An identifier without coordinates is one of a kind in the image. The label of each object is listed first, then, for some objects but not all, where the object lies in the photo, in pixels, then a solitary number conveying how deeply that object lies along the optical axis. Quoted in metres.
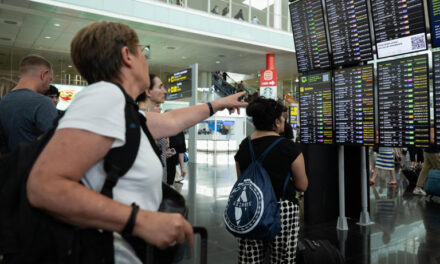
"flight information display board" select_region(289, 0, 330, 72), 4.19
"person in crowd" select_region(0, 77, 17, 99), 2.78
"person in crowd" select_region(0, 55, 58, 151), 2.43
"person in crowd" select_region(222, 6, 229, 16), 16.14
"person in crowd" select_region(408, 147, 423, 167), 10.68
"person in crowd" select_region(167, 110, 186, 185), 5.21
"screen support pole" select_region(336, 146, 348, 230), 4.39
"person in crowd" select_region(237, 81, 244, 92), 22.36
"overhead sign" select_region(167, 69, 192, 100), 12.12
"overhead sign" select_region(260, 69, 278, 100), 16.78
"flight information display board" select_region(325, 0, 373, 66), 3.73
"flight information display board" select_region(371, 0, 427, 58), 3.17
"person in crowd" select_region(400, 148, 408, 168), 12.30
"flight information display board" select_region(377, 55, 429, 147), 3.20
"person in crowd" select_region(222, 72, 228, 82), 22.51
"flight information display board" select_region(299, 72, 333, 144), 4.20
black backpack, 0.83
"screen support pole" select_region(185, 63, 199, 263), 5.54
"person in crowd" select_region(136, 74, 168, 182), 3.02
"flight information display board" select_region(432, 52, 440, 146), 3.05
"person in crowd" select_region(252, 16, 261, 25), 16.48
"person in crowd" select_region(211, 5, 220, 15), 15.57
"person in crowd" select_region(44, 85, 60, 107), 4.00
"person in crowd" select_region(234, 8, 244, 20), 16.45
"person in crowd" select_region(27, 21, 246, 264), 0.80
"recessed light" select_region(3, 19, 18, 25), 12.49
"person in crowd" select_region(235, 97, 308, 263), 2.25
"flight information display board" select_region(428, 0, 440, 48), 2.98
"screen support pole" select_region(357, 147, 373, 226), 4.54
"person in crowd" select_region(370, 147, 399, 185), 8.33
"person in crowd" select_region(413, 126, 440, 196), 6.54
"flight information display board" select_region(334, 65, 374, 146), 3.74
